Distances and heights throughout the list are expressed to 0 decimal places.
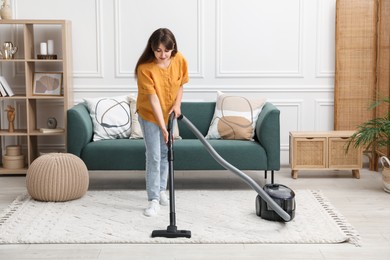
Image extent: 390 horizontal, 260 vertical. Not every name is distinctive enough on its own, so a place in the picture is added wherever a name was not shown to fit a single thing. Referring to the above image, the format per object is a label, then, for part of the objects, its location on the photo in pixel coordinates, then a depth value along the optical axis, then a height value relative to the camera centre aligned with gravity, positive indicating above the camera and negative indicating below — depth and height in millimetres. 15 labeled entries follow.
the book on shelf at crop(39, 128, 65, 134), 5730 -554
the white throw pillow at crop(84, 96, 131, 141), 5336 -418
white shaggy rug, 3785 -963
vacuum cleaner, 3801 -816
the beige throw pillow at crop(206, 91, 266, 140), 5305 -417
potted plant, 4957 -547
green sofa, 5047 -648
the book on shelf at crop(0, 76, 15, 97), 5715 -187
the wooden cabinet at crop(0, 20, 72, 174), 5691 -138
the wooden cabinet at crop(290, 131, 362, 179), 5527 -728
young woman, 4086 -184
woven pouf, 4594 -776
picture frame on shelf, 5812 -156
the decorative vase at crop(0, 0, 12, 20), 5750 +476
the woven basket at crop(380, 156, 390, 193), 4957 -814
